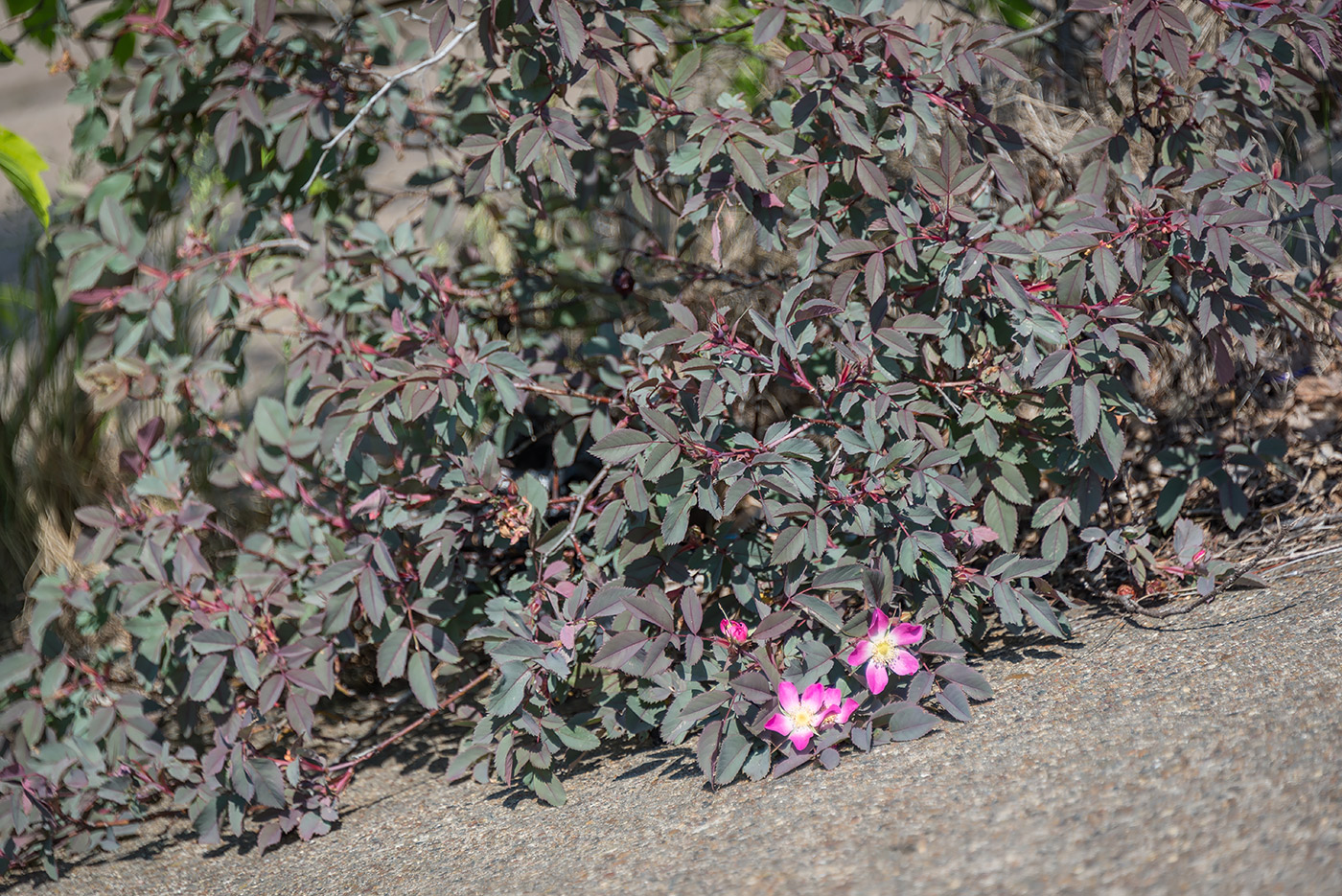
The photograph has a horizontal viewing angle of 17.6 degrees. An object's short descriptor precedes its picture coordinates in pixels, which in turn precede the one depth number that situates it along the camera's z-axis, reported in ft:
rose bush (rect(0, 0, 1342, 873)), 7.01
